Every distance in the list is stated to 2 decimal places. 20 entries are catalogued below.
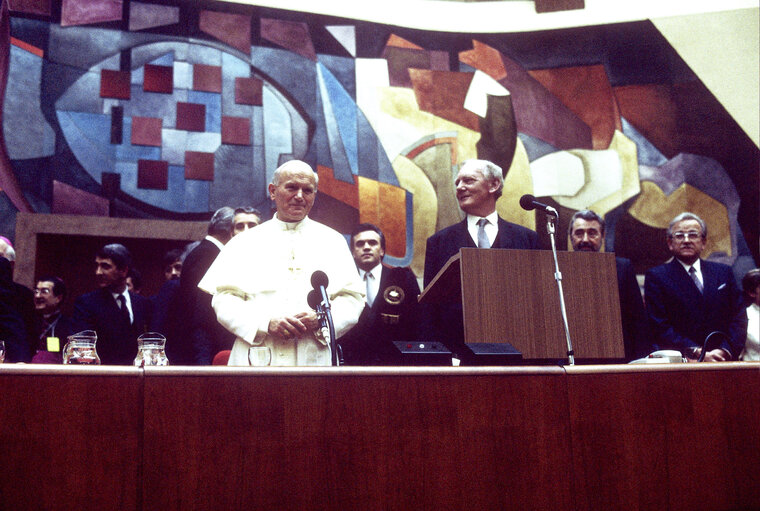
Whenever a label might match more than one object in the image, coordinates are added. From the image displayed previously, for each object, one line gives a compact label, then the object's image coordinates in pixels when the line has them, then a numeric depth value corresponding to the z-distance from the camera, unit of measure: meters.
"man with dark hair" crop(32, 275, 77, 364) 4.64
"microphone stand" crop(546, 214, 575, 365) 2.39
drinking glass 2.03
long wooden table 1.58
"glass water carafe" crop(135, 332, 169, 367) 2.25
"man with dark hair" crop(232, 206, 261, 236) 4.12
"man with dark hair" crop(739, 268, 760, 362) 4.30
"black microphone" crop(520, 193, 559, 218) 2.68
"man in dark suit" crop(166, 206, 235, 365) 3.61
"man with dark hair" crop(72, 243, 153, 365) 4.10
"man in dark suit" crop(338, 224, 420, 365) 3.67
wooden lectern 2.53
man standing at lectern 3.35
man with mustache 3.63
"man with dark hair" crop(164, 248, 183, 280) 5.00
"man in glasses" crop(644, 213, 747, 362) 4.09
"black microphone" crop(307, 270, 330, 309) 2.22
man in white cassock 2.66
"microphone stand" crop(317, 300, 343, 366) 2.07
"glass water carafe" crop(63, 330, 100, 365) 2.27
